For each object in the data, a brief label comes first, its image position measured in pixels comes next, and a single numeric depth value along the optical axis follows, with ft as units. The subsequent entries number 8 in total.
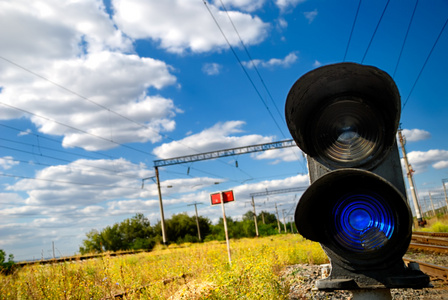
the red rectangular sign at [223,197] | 39.32
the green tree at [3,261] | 45.99
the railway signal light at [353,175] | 6.73
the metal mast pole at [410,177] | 103.75
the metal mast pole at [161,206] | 103.10
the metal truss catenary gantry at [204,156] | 103.35
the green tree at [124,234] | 175.87
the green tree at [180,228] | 186.38
